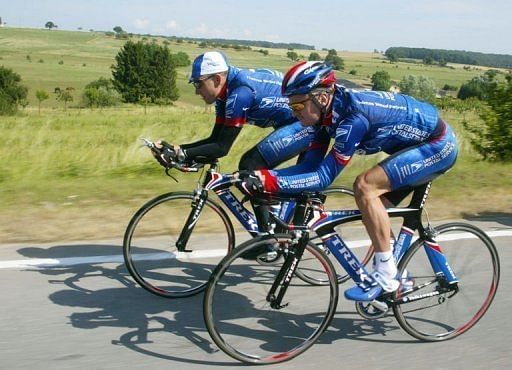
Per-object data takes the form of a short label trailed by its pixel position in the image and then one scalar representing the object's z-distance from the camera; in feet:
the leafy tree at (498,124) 33.68
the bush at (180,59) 288.80
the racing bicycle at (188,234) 15.39
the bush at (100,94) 244.63
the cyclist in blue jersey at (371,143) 11.62
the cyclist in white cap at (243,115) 15.10
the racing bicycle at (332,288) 11.91
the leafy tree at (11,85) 251.19
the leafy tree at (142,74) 307.78
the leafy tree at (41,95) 238.48
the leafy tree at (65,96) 243.60
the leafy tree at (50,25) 607.16
